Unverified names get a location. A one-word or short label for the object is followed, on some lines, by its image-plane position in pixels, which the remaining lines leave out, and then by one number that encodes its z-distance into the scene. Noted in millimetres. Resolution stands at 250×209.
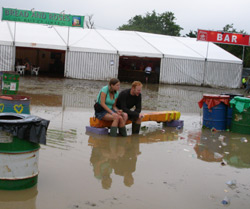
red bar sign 25531
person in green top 7336
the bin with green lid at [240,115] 8550
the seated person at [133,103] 7504
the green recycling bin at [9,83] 10625
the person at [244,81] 27342
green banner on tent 22859
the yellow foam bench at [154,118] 7628
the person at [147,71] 27658
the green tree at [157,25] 65375
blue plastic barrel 8977
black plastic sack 3938
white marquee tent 23156
